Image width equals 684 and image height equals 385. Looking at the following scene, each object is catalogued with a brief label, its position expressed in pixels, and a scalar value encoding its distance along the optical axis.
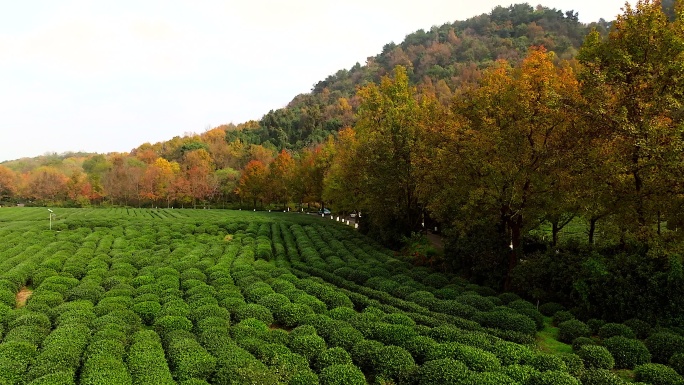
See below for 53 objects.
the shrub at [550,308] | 16.67
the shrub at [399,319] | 14.37
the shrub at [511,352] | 11.45
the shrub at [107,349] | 11.91
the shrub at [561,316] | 15.50
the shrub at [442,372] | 10.22
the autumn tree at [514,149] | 17.75
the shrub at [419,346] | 12.09
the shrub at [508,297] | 17.56
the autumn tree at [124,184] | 83.56
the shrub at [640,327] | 13.70
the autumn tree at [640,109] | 13.91
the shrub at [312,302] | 16.21
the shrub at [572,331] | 14.03
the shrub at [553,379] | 9.70
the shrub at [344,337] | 12.93
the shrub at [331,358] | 11.62
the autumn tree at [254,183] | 72.38
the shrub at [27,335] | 12.95
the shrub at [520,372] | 10.23
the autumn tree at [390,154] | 30.14
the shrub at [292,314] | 15.31
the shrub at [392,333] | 12.84
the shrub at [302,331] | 13.50
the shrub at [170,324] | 14.26
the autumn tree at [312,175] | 58.16
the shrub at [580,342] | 13.08
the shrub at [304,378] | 10.32
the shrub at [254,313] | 15.44
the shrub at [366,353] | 11.90
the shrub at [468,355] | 10.91
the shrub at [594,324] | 14.46
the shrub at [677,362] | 11.42
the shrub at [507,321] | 14.16
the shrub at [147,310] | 15.53
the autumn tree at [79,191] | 85.44
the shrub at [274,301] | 16.25
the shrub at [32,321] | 14.24
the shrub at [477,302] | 16.44
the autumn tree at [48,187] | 90.25
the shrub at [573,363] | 10.79
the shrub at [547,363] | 10.82
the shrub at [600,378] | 10.11
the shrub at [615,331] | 13.46
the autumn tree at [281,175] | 67.69
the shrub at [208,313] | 15.21
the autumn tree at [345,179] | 35.91
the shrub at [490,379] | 9.89
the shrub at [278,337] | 13.07
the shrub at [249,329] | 13.52
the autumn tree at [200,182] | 79.56
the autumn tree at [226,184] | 83.94
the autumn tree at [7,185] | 97.62
